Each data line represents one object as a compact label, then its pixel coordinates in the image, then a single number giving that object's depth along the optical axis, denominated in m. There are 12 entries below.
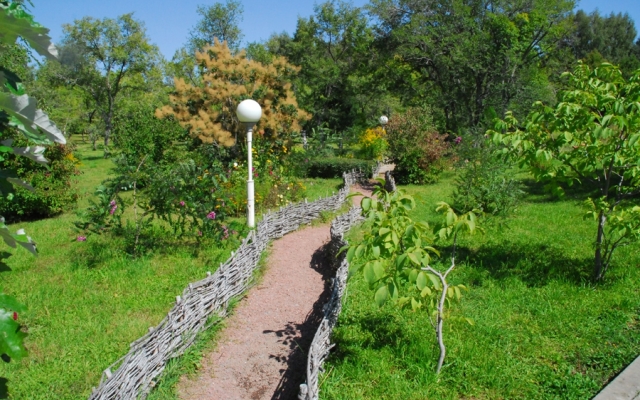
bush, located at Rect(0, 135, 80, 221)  11.89
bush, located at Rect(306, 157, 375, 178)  17.70
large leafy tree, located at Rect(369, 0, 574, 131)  21.84
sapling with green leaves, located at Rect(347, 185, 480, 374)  3.70
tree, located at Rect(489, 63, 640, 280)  5.70
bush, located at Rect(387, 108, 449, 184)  16.30
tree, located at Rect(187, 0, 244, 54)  35.19
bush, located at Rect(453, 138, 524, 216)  9.83
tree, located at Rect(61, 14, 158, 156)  28.67
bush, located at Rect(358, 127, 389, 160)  21.88
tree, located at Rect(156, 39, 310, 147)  14.67
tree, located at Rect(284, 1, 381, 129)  28.81
